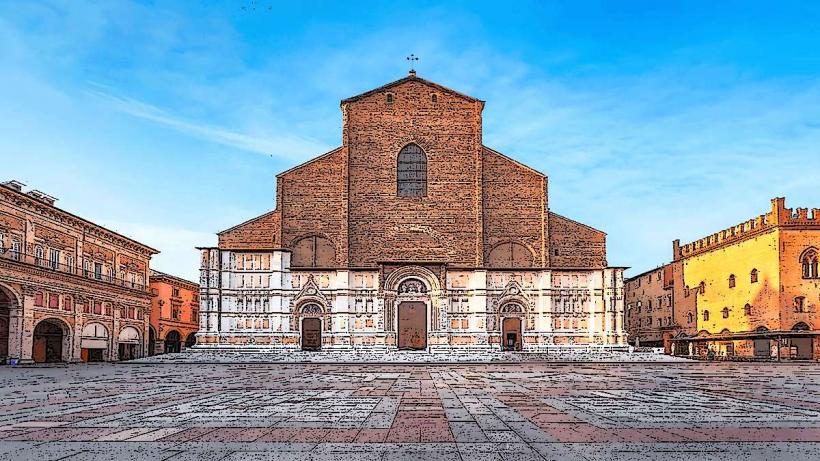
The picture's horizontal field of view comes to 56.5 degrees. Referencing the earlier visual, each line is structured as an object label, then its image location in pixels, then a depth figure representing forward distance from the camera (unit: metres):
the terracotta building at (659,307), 60.28
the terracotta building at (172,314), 60.69
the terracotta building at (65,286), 37.03
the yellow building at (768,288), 46.12
